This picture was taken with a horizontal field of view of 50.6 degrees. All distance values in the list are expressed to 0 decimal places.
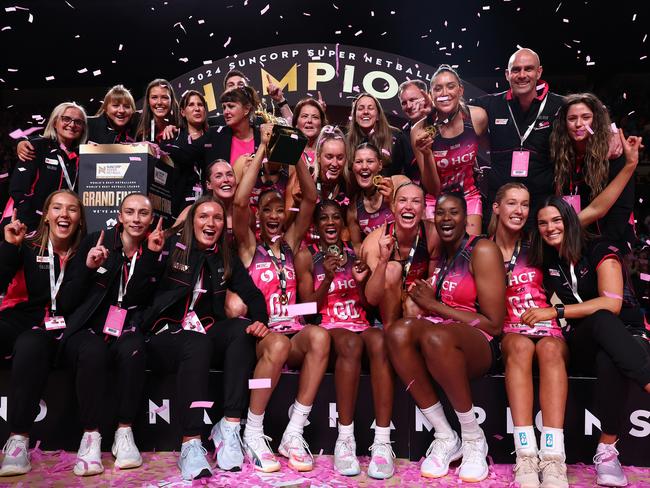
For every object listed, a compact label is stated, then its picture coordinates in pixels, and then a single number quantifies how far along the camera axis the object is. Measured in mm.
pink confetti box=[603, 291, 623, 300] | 2770
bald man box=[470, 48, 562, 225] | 3506
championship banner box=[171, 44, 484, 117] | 5797
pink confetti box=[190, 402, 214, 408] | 2666
